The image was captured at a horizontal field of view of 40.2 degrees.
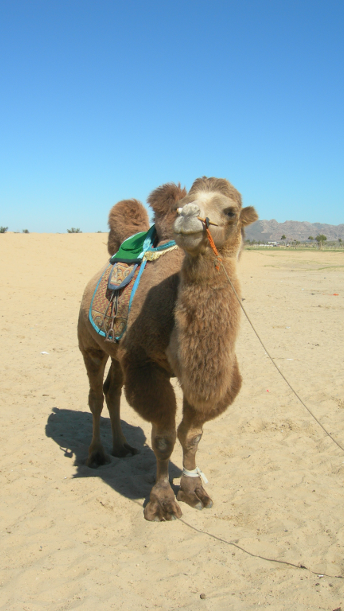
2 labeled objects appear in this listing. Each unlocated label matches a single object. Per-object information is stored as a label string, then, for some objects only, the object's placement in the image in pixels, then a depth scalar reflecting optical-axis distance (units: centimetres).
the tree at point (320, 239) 7368
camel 300
